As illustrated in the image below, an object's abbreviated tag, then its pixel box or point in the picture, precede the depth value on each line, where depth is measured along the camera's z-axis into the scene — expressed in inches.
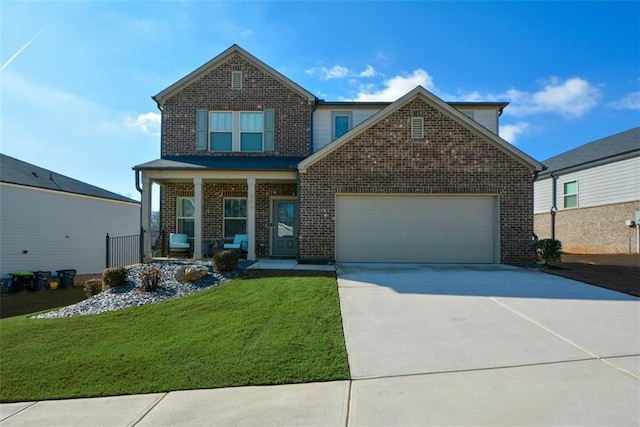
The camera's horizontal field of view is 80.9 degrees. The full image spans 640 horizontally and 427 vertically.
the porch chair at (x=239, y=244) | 527.8
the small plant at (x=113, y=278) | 355.9
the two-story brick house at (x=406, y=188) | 470.0
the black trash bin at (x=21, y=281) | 566.6
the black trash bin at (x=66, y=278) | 641.6
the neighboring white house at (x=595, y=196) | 688.4
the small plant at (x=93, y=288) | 372.2
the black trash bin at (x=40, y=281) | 590.9
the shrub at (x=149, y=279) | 341.7
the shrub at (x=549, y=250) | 451.2
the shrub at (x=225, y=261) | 388.5
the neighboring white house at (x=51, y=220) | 592.7
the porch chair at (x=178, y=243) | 540.4
